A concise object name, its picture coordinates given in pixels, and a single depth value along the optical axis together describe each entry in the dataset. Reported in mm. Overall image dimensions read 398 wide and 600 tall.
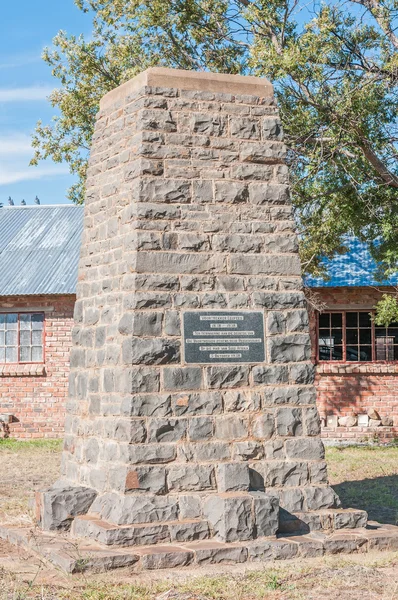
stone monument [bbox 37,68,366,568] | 7527
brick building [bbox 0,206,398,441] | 17766
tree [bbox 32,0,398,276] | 13242
